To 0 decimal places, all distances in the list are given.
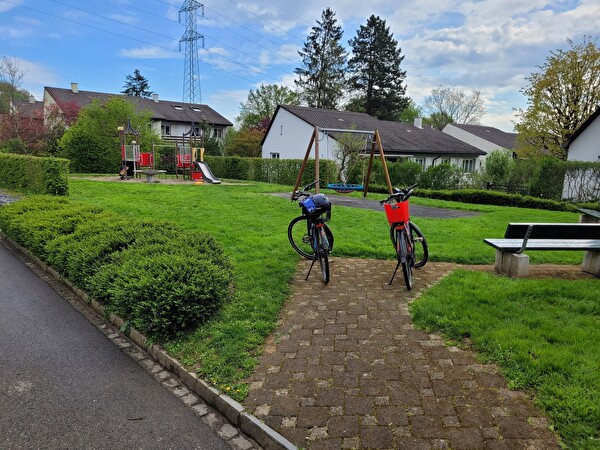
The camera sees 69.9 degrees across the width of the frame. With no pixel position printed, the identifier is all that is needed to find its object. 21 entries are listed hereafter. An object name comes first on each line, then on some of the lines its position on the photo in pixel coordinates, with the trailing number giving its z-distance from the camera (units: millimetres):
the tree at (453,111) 61312
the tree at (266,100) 48531
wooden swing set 9289
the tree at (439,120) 61125
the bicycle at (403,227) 5125
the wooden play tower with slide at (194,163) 22219
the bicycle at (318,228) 5520
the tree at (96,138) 27484
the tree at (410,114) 63688
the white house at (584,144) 18859
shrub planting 4137
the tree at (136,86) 68438
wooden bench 5477
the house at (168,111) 45469
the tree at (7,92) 30134
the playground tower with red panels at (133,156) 22766
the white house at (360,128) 30484
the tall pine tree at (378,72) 47594
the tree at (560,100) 23281
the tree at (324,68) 47562
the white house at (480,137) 45188
